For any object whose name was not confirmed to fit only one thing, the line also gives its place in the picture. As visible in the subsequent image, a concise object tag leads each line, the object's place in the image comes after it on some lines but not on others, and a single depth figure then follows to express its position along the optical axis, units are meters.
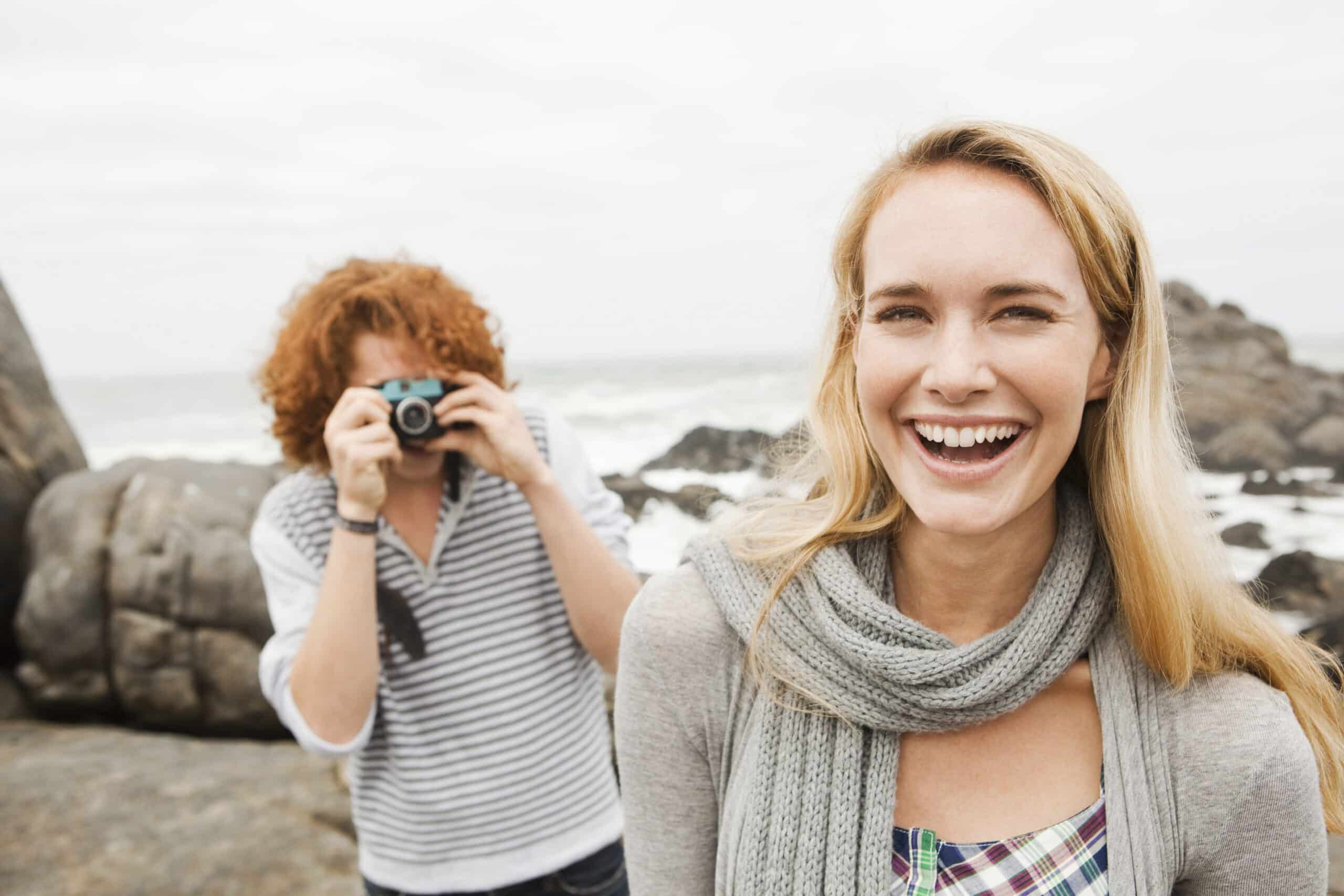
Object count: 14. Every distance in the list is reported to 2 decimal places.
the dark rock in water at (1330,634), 7.17
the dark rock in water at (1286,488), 12.32
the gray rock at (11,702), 5.46
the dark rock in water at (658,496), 11.77
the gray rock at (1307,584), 7.75
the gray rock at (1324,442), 14.06
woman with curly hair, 2.04
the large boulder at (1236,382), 14.48
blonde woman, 1.31
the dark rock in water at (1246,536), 10.32
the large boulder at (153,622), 5.32
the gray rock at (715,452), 14.73
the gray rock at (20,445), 5.78
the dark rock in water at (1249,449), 13.96
